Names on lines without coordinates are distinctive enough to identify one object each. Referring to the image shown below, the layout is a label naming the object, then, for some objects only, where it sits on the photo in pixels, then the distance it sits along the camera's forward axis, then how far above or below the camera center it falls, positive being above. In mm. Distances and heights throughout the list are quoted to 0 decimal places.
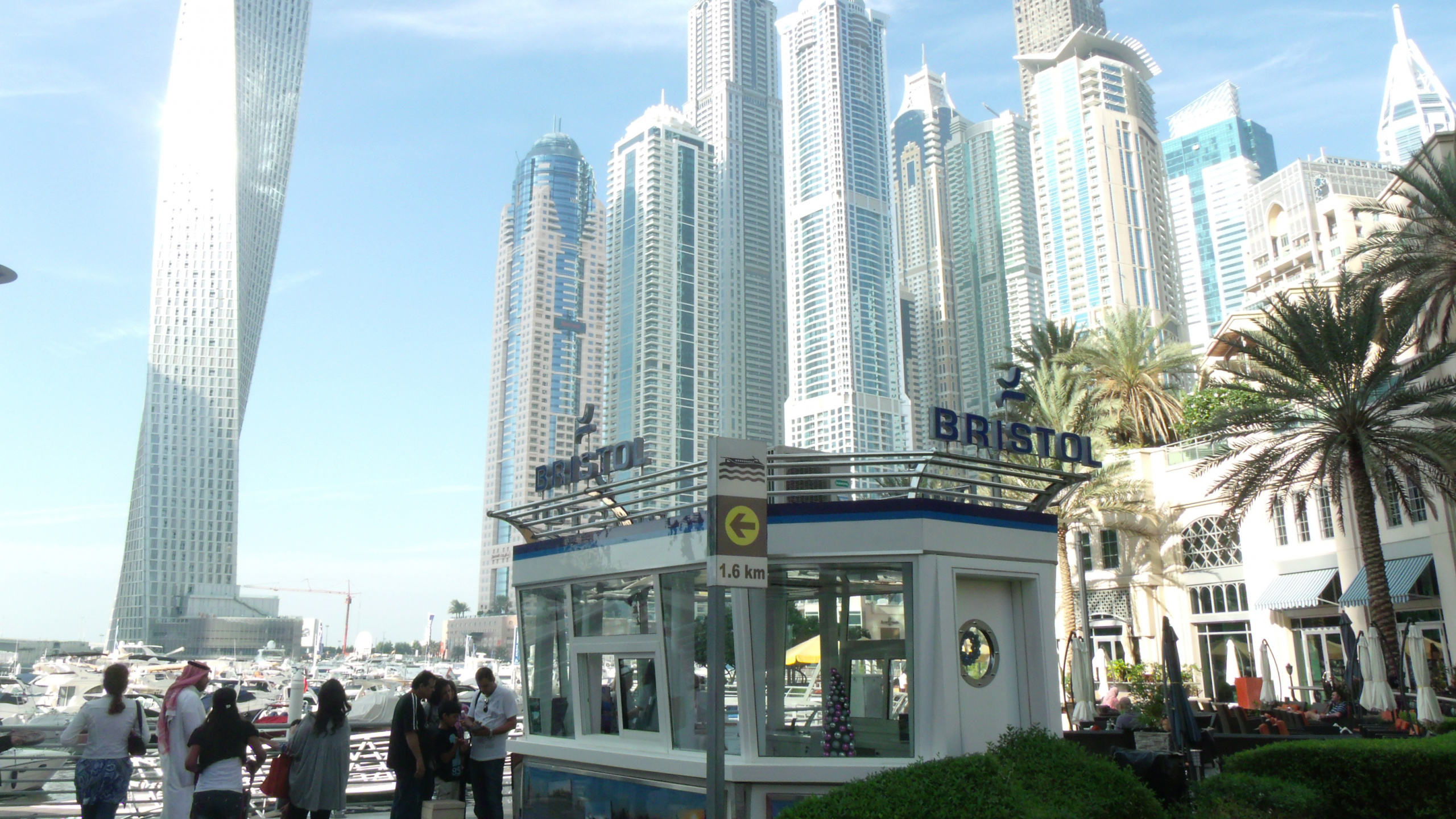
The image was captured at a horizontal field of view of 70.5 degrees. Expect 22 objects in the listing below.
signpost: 7816 +903
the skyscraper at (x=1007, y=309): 190375 +61984
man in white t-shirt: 11328 -913
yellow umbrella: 11516 -4
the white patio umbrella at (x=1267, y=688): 21547 -921
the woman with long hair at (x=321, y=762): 9492 -887
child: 10914 -909
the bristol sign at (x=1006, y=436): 12484 +2571
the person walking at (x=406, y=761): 10469 -979
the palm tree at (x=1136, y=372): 39406 +10331
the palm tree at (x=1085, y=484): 34375 +5742
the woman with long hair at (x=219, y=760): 8594 -765
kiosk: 10789 +156
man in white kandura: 9195 -599
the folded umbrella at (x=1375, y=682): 16234 -641
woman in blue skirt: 9086 -691
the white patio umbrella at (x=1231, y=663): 33375 -591
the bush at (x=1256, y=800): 9367 -1411
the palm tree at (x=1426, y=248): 23812 +9090
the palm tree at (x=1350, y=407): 21453 +5057
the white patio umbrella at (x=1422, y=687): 15695 -715
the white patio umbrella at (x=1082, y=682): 16891 -558
